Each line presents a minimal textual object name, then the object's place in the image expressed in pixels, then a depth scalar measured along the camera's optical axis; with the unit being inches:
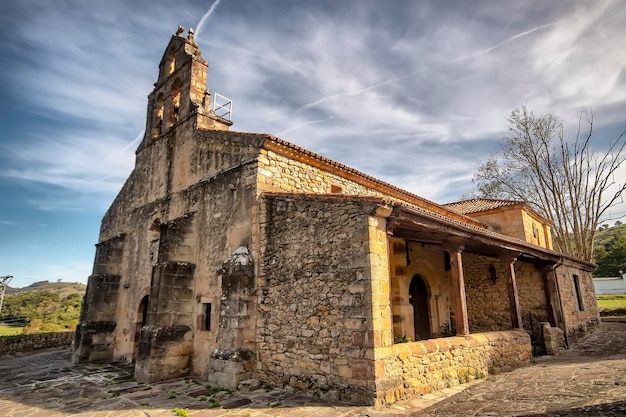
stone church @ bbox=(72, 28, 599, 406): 257.0
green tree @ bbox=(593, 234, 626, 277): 1553.6
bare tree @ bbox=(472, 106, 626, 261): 779.4
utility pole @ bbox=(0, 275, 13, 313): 757.8
